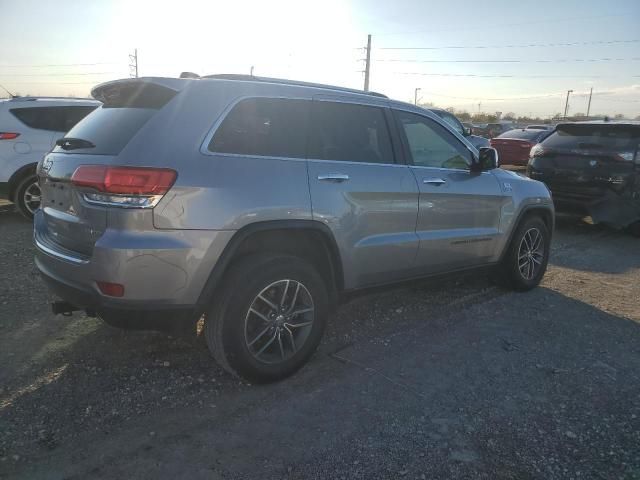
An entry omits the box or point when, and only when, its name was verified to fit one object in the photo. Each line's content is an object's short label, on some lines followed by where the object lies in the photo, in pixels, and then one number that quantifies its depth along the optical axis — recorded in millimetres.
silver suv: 2643
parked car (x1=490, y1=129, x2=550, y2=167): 17016
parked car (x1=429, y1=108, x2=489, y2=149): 12242
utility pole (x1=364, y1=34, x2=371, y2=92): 54188
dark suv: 7629
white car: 7191
